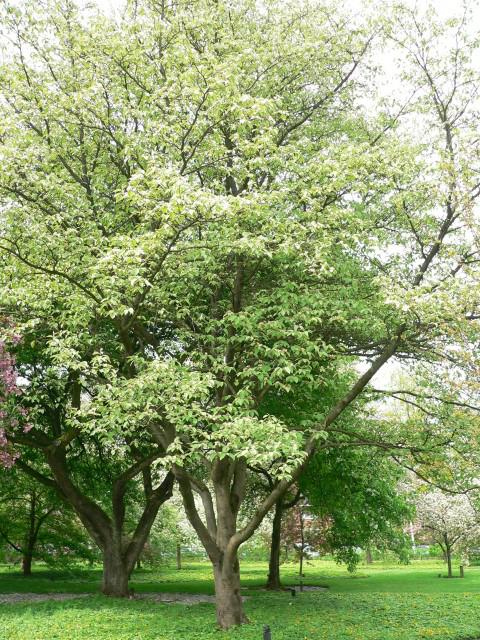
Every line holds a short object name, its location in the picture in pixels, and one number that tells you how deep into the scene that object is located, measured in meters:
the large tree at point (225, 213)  11.88
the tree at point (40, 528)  30.41
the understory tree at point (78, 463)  16.77
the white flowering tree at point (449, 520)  35.84
